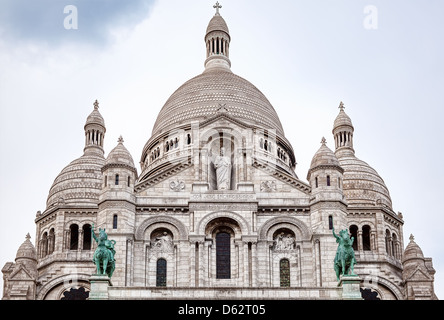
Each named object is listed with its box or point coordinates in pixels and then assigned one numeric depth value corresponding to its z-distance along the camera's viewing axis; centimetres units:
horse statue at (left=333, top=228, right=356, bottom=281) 5434
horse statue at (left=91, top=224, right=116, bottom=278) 5416
